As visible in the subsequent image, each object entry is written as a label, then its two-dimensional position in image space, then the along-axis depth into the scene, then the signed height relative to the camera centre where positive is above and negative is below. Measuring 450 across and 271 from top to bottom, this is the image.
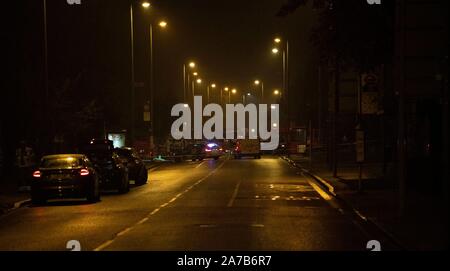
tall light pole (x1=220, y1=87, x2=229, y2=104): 142.94 +5.63
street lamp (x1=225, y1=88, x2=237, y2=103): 155.00 +5.75
